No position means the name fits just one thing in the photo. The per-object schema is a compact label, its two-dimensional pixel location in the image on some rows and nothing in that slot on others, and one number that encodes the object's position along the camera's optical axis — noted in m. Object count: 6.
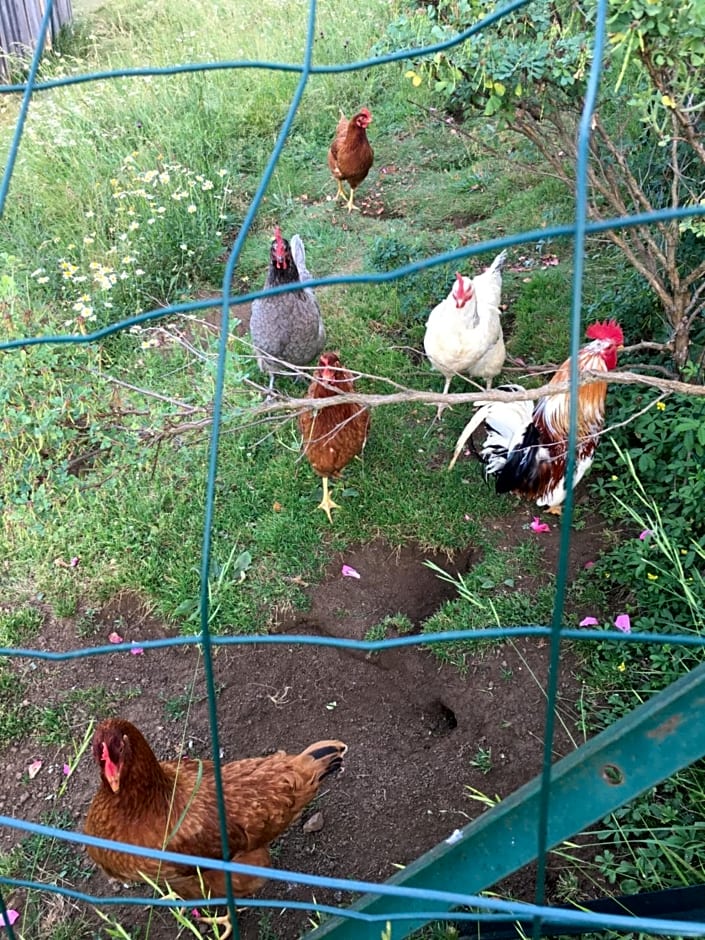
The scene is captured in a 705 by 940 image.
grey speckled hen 3.77
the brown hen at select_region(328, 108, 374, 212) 5.19
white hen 3.49
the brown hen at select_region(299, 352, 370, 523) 3.10
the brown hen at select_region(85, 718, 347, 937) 1.84
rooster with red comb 2.97
